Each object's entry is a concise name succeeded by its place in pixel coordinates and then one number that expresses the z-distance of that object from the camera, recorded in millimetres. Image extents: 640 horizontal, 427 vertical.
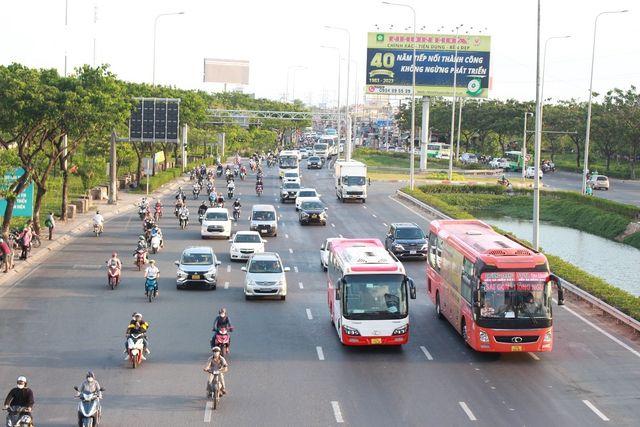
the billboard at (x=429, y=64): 98062
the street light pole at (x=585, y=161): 72438
